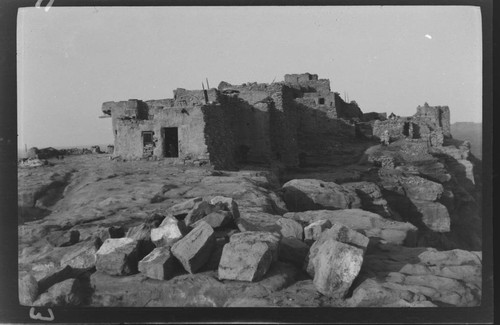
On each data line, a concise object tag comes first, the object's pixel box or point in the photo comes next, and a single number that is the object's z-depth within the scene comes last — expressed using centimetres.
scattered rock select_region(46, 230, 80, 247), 563
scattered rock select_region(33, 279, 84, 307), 467
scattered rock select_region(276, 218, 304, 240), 566
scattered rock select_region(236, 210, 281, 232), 541
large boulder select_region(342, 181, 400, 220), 1243
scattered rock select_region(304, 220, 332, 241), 559
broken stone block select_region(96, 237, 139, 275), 480
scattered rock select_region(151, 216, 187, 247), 502
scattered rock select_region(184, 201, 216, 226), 546
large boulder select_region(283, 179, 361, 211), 962
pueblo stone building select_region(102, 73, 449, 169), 1160
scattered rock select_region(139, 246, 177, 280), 468
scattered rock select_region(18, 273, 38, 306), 482
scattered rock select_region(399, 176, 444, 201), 1493
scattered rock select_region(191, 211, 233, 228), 533
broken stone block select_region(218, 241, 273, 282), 458
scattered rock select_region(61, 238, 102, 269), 506
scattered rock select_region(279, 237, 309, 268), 509
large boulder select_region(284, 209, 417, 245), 654
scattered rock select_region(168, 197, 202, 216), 587
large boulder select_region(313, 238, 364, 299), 459
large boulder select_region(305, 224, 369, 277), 489
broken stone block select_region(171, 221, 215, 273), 469
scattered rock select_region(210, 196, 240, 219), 578
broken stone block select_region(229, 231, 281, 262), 477
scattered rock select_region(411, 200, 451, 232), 1445
